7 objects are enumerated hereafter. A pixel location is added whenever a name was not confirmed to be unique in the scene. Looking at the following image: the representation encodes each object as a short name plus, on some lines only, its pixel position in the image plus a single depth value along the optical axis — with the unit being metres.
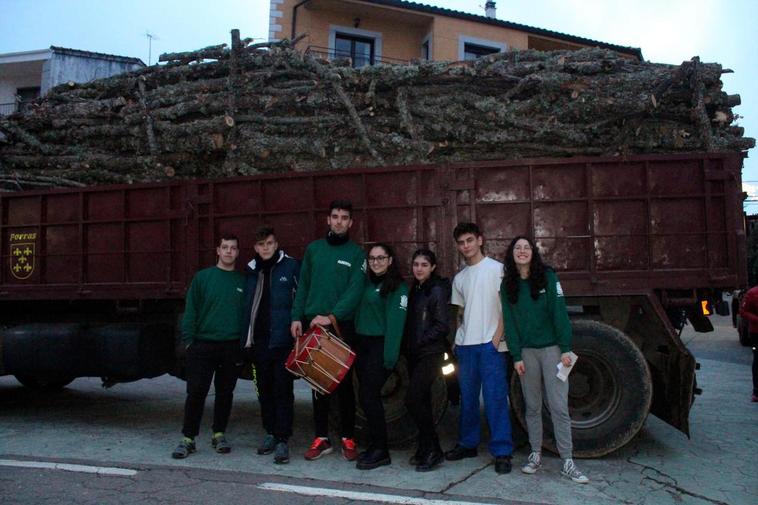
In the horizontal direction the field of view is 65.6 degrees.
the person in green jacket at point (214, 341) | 5.11
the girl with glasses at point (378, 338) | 4.64
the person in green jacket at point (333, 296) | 4.81
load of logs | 6.06
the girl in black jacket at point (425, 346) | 4.60
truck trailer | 4.89
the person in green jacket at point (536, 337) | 4.41
